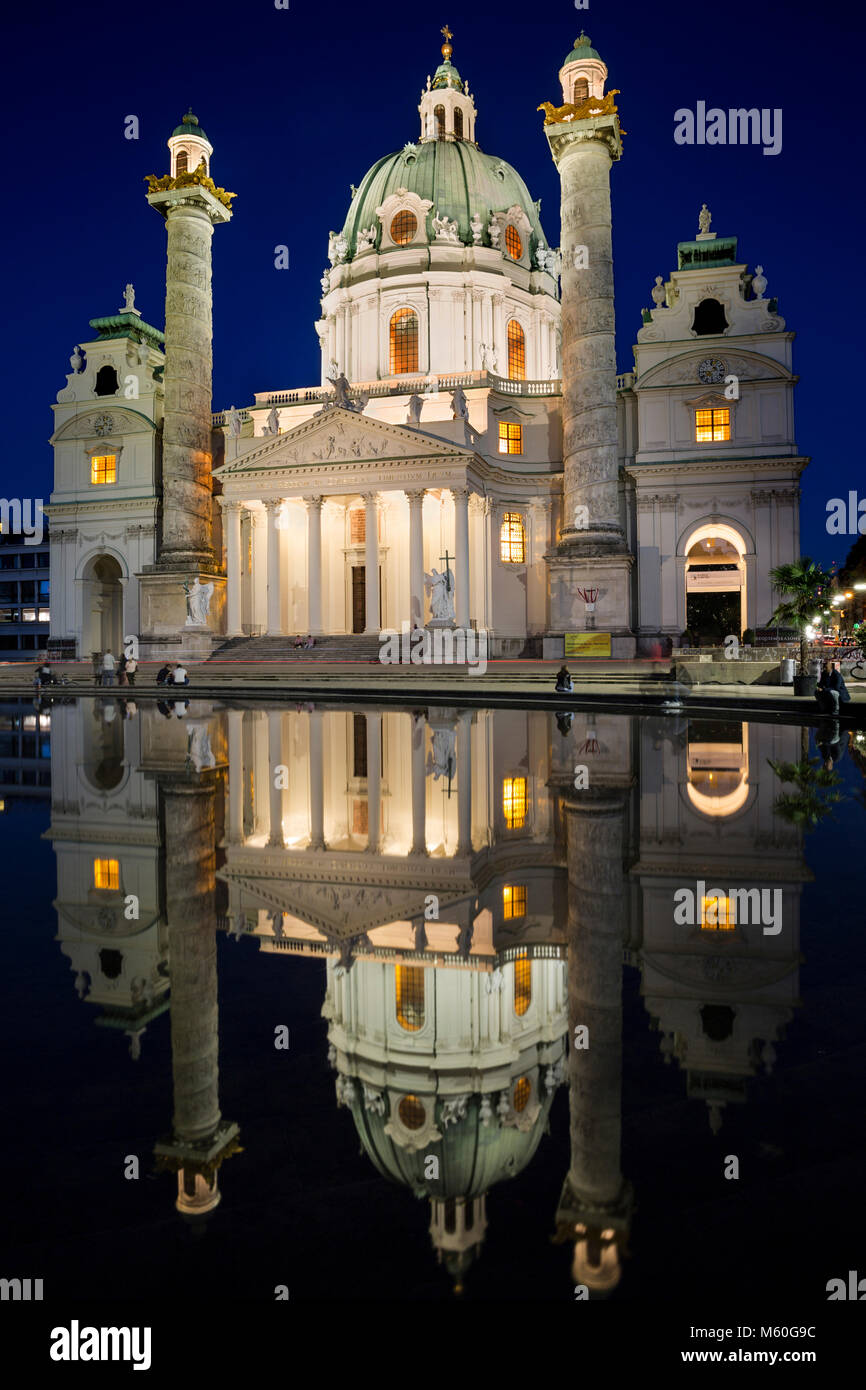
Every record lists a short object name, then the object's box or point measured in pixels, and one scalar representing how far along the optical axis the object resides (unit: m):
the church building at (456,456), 38.78
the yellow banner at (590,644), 36.31
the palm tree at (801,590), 32.53
